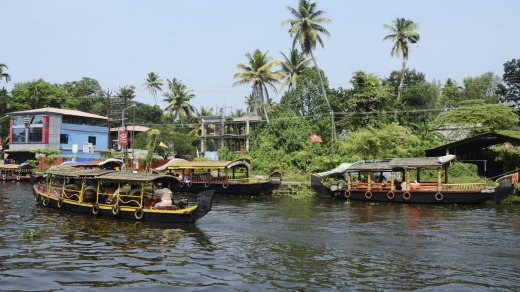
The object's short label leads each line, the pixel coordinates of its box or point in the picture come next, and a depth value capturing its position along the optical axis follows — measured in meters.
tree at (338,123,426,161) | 35.03
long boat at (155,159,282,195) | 32.38
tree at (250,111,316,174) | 41.81
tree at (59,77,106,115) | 77.53
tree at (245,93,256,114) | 82.54
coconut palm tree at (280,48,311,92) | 52.91
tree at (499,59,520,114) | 55.22
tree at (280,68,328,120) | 49.47
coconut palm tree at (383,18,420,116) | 52.94
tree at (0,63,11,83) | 62.78
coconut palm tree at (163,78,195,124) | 71.38
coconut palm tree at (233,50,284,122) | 52.62
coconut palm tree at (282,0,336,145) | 47.34
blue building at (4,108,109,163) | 55.53
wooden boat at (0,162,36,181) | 45.90
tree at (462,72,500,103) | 55.52
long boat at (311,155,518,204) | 25.41
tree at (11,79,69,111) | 64.62
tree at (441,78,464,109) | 53.09
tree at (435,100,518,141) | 38.09
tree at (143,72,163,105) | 81.31
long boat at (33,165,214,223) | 18.17
